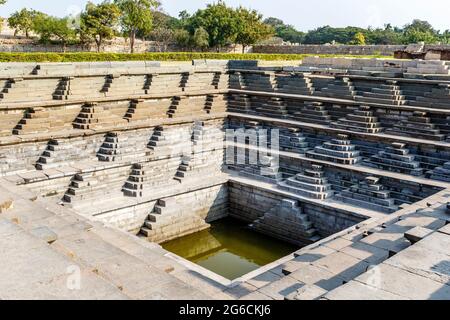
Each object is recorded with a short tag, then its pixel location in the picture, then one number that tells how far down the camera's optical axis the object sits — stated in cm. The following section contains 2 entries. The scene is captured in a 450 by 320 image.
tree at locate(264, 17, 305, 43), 8094
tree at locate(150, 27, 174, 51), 4236
